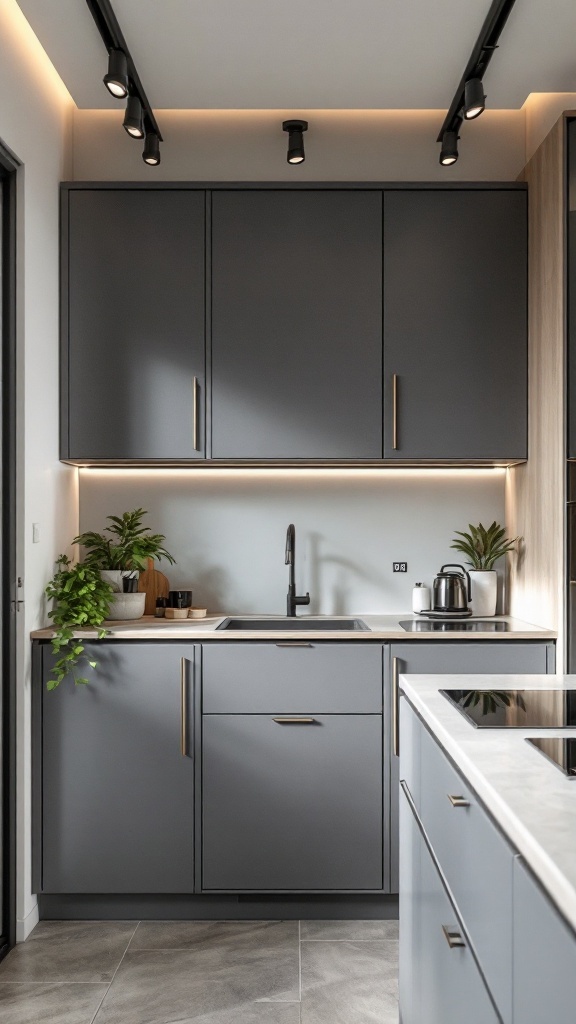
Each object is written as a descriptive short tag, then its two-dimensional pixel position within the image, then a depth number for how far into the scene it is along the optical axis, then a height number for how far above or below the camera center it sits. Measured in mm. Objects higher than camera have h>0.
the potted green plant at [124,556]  2988 -227
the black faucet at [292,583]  3127 -346
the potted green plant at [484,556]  3162 -238
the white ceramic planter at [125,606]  2979 -414
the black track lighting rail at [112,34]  2320 +1430
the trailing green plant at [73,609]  2617 -386
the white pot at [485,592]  3160 -377
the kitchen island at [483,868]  832 -493
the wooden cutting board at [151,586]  3229 -363
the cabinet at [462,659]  2689 -550
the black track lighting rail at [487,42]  2299 +1418
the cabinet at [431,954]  1165 -790
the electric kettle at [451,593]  3057 -368
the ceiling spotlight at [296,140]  3098 +1408
